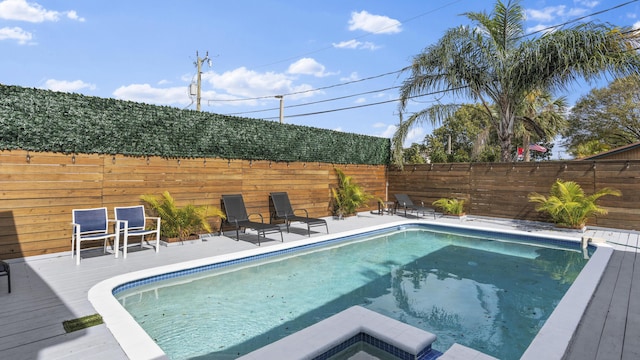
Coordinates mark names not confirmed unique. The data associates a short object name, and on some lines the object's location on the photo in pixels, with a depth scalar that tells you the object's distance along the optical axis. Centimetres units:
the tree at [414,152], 1619
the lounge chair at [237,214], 700
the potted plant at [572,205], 824
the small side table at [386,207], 1150
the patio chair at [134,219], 591
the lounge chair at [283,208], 822
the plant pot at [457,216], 1039
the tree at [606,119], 2269
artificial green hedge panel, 534
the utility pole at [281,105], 1778
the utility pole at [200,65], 1611
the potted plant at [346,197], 1059
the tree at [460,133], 2786
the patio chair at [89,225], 525
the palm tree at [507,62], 806
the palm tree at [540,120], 1114
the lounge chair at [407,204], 1040
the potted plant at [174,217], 661
